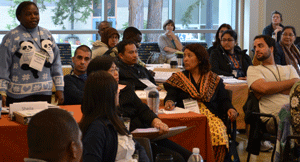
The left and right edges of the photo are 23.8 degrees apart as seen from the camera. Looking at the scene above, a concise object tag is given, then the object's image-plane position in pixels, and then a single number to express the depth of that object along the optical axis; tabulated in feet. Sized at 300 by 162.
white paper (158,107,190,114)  18.45
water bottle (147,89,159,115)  17.82
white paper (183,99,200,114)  20.19
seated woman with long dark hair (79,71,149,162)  11.20
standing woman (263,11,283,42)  47.50
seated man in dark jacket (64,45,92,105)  21.58
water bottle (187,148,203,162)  12.23
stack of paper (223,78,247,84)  28.36
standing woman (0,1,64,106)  19.42
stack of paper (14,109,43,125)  14.77
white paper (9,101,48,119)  15.92
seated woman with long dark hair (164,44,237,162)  20.63
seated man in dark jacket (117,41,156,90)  24.08
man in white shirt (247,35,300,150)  21.65
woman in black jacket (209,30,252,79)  31.96
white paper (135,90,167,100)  20.89
